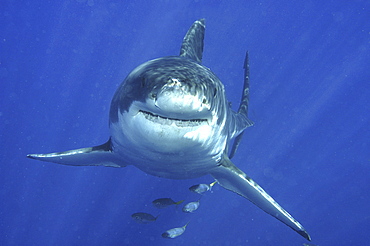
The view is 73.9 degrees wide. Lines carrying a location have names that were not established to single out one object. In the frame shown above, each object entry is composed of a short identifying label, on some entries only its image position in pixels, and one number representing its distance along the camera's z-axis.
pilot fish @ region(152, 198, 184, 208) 6.50
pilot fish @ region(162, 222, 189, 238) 6.50
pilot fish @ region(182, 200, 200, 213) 6.66
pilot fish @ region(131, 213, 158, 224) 6.70
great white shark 1.90
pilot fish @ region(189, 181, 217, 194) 6.56
